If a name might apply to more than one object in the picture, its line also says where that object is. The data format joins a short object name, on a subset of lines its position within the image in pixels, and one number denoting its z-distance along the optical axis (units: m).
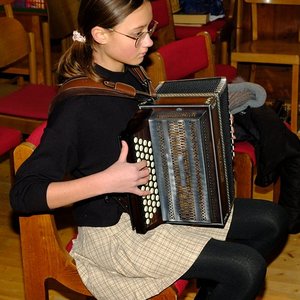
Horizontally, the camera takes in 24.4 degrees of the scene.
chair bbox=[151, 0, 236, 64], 3.59
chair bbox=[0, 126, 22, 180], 2.56
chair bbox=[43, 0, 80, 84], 3.89
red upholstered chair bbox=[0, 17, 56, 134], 2.83
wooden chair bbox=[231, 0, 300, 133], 3.75
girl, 1.64
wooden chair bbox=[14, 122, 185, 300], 1.71
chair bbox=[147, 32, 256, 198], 2.37
